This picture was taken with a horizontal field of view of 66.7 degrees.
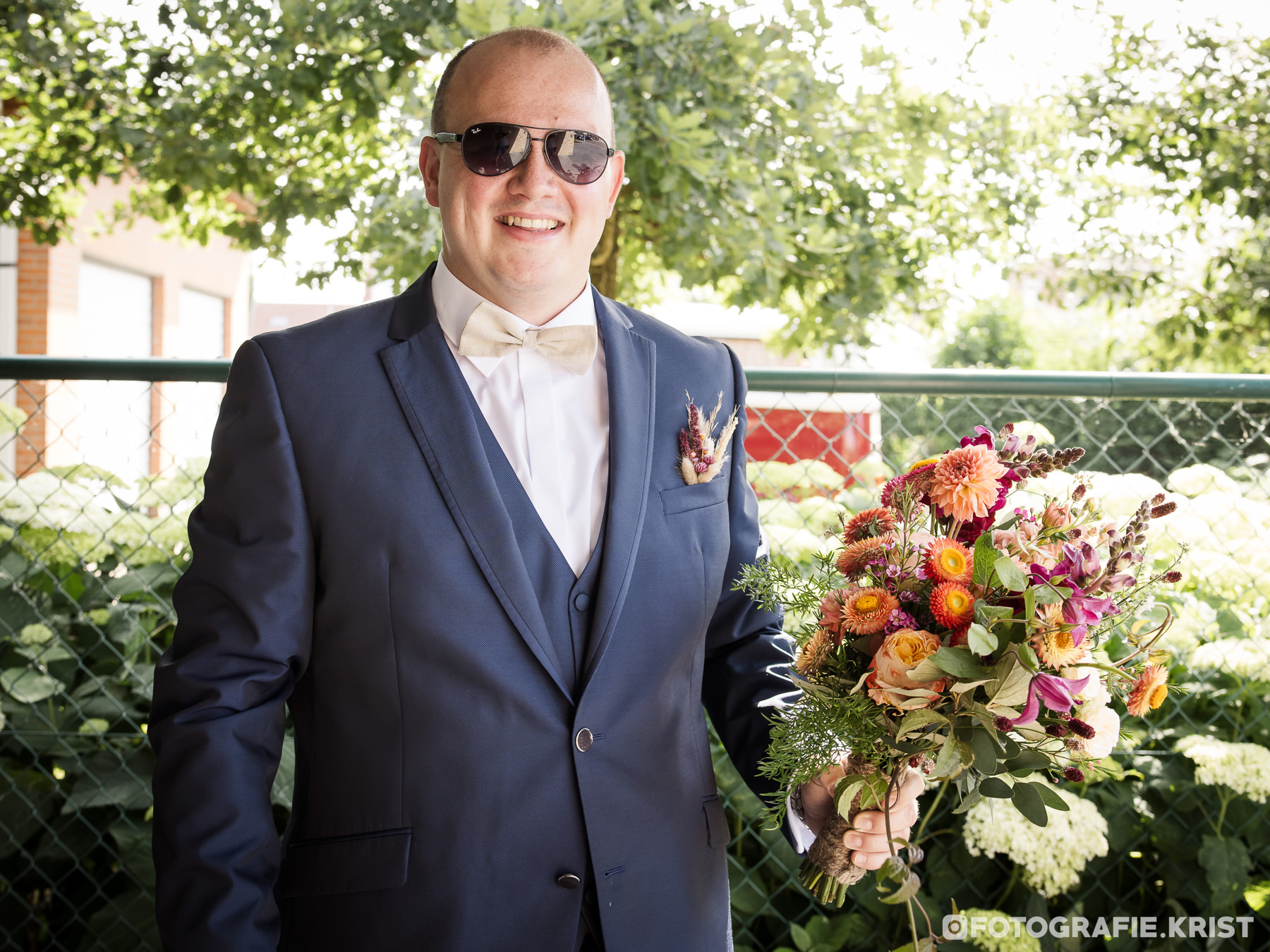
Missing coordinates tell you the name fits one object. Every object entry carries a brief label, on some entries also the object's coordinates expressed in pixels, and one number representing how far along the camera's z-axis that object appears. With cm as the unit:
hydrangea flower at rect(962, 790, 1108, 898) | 218
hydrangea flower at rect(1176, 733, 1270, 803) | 224
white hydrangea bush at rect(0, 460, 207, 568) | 268
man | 143
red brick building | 976
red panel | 574
